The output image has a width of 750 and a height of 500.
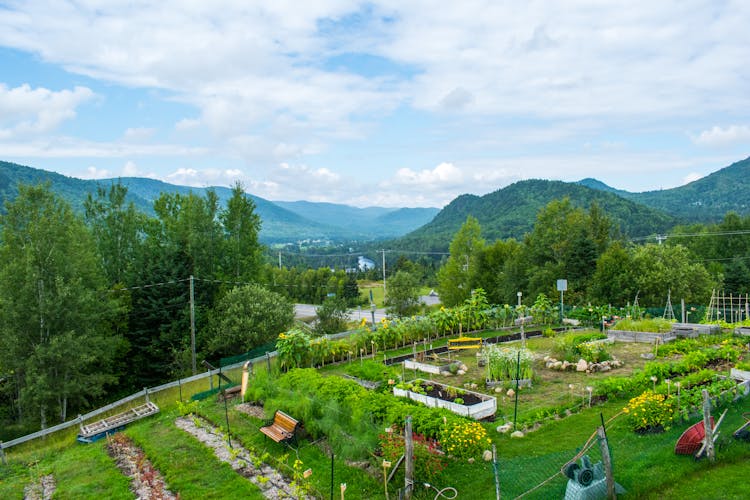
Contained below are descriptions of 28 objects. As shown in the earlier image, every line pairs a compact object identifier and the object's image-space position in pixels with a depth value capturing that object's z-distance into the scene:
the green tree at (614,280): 30.92
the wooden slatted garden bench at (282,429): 9.86
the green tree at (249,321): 21.72
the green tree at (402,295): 34.91
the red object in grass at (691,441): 7.68
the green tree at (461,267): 44.62
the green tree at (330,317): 29.33
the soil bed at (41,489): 9.20
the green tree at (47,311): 17.27
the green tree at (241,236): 29.02
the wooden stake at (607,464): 6.38
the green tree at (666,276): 30.33
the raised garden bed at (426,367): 14.81
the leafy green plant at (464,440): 8.43
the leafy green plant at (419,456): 7.83
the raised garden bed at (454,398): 10.65
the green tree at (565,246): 35.91
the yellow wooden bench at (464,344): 17.40
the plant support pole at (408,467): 7.18
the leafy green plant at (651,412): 8.80
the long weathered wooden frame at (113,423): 12.74
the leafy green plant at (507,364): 13.12
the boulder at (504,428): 9.79
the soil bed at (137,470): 8.78
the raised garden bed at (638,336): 17.76
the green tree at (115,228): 27.42
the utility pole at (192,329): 20.96
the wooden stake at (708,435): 7.29
